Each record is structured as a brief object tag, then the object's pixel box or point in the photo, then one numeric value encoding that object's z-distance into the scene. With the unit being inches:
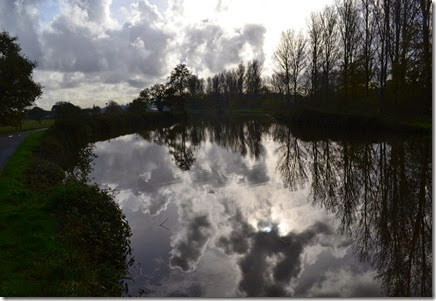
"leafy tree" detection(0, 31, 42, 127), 1167.6
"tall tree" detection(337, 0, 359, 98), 1668.3
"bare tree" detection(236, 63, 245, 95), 4699.1
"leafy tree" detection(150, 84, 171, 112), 3223.4
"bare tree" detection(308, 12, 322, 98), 1979.6
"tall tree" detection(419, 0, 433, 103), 1114.7
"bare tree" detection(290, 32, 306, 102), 2372.0
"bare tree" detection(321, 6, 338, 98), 1857.2
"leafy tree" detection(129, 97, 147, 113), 2807.3
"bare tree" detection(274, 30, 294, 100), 2426.2
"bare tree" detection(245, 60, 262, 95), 4471.0
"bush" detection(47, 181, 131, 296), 302.8
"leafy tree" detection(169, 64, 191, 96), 3299.7
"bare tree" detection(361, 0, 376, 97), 1550.2
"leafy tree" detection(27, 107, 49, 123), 2484.7
